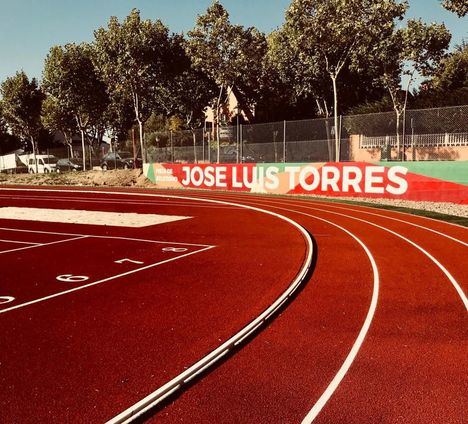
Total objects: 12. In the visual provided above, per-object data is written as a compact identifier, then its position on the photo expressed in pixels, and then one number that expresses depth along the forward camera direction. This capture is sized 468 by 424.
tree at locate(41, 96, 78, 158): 41.76
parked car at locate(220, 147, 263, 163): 25.55
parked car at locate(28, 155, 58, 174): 44.06
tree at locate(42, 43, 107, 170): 39.28
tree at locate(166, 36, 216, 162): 38.75
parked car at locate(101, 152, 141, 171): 40.90
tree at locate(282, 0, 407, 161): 26.27
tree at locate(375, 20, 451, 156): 26.89
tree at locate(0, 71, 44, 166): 42.94
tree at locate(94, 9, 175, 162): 33.47
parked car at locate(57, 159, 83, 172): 44.03
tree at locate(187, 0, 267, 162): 30.59
